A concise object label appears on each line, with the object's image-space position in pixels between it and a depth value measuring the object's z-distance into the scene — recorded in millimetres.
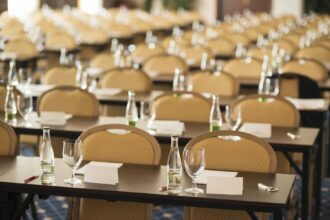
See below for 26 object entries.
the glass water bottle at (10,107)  5781
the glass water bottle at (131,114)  5913
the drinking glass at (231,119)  5328
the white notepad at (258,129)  5570
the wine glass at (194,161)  3926
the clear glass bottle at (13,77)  7404
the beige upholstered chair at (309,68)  8930
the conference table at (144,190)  3877
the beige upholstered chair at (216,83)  7824
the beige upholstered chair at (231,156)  4555
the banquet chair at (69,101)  6566
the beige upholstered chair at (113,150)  4652
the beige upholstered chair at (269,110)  6137
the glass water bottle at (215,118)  5449
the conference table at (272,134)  5375
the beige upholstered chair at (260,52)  11064
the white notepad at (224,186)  3986
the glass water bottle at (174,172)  4039
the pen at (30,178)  4196
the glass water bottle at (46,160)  4215
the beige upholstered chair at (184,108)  6414
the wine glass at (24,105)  5850
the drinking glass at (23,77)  7246
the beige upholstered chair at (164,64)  9953
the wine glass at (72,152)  4094
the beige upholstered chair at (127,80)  8094
